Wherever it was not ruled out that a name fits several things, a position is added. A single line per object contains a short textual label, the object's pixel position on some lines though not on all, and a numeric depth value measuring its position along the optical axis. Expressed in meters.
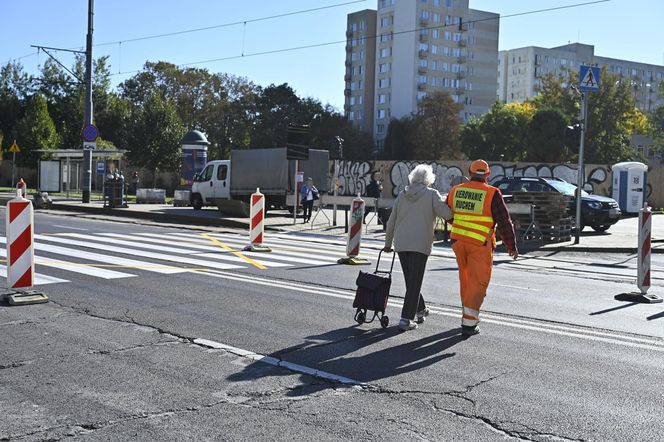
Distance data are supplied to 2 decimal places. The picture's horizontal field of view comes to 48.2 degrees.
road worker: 7.17
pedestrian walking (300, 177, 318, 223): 25.39
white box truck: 29.58
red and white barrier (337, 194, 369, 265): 13.57
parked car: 22.81
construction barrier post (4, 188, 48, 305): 8.59
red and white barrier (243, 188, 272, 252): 15.03
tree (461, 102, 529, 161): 73.81
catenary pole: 31.25
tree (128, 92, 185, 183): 52.56
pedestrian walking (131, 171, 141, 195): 39.97
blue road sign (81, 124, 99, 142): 29.95
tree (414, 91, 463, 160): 84.62
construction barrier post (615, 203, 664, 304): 9.96
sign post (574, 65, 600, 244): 18.33
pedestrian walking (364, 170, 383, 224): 28.56
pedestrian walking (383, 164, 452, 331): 7.43
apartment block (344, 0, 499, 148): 103.31
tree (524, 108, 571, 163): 66.31
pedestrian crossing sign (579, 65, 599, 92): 18.31
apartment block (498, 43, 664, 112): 134.38
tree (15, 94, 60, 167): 58.56
